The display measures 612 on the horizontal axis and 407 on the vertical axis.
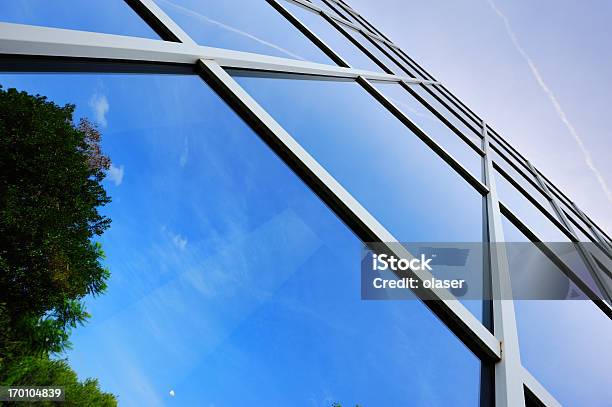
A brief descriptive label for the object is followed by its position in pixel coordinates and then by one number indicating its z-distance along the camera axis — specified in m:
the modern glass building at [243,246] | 1.36
